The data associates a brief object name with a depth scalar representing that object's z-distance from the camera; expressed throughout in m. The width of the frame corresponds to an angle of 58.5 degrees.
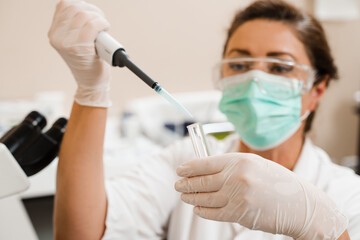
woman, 0.57
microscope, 0.54
